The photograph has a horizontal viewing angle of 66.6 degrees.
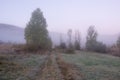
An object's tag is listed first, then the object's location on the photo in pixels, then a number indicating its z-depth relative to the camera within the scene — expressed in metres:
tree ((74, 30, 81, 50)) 38.76
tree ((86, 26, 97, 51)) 37.90
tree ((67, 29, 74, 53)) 27.89
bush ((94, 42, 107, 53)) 35.54
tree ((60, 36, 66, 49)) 36.63
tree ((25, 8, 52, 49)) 27.91
